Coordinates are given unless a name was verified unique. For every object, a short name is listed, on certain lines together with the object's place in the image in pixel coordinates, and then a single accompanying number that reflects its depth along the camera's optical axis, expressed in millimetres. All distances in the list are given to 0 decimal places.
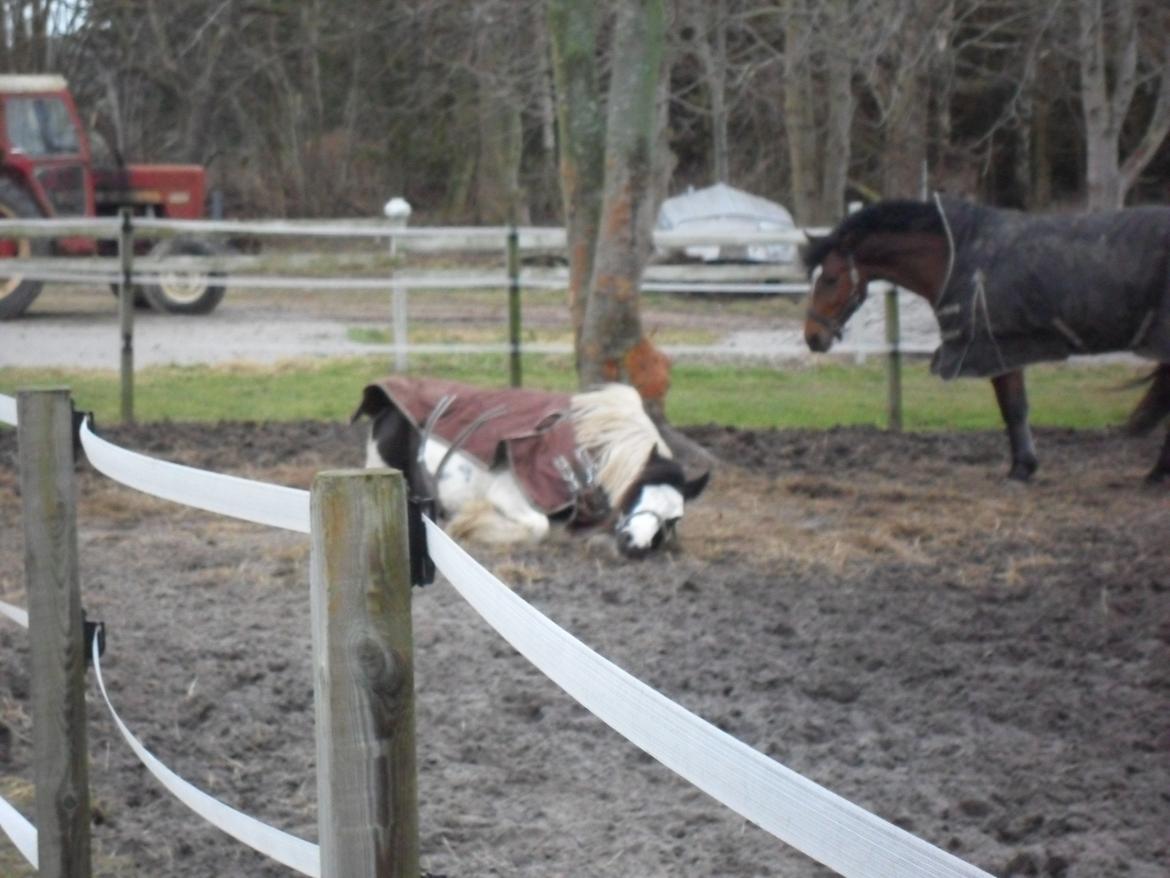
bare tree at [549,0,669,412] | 15828
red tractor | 34156
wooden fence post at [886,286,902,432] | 19859
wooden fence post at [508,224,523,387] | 20469
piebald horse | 12289
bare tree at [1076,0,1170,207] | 21219
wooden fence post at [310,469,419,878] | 3672
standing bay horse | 15297
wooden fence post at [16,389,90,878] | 5559
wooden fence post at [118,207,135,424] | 19969
